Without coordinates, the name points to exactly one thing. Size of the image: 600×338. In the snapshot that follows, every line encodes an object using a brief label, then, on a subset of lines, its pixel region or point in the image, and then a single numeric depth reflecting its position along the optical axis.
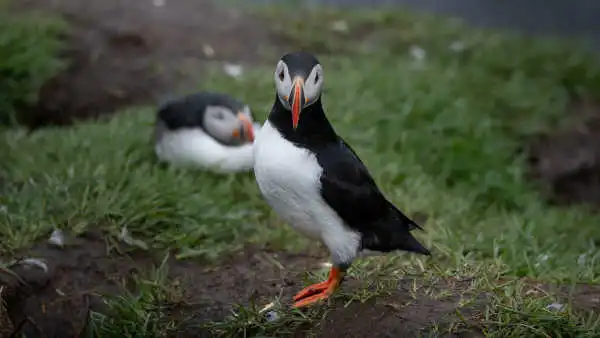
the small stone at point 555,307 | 5.41
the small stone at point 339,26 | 12.47
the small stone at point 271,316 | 5.26
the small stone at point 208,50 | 11.24
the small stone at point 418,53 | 11.61
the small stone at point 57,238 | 6.30
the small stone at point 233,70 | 10.53
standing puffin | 4.71
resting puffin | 7.98
